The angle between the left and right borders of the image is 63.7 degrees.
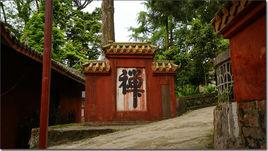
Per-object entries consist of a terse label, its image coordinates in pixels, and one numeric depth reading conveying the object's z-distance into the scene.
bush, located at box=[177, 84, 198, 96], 9.94
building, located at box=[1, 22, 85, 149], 4.61
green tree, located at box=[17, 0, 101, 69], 9.75
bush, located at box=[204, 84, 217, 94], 9.13
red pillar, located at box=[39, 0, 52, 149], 3.02
